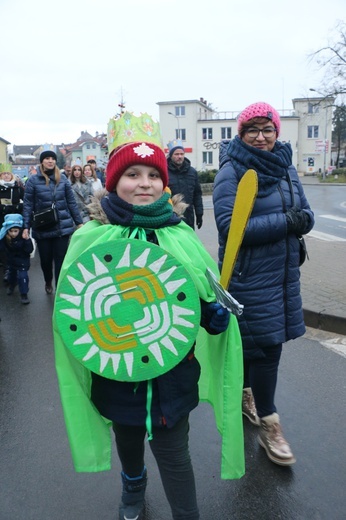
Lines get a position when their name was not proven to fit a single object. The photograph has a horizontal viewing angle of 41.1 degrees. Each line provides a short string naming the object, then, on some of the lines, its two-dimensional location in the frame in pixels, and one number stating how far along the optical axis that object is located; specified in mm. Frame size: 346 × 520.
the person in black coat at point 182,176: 6652
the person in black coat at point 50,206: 5965
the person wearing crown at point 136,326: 1688
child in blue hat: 6223
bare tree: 31234
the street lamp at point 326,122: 32375
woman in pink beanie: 2461
